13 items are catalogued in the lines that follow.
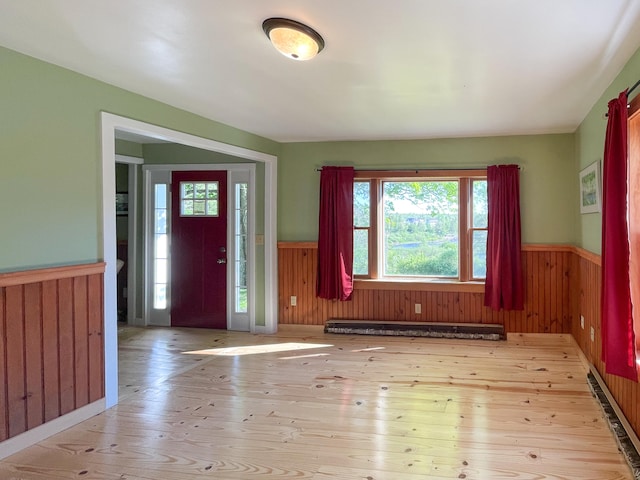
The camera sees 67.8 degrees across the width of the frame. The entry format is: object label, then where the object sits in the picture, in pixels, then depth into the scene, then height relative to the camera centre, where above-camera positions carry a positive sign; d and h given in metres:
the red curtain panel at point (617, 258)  2.41 -0.10
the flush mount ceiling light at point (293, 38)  2.17 +0.97
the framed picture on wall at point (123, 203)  5.88 +0.48
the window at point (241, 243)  5.56 -0.02
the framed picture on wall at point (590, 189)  3.64 +0.41
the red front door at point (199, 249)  5.62 -0.09
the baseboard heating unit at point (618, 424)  2.39 -1.08
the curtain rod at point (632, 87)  2.37 +0.77
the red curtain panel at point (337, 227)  5.32 +0.15
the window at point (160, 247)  5.79 -0.07
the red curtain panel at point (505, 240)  4.92 -0.01
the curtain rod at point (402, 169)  5.13 +0.78
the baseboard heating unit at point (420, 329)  5.02 -0.97
